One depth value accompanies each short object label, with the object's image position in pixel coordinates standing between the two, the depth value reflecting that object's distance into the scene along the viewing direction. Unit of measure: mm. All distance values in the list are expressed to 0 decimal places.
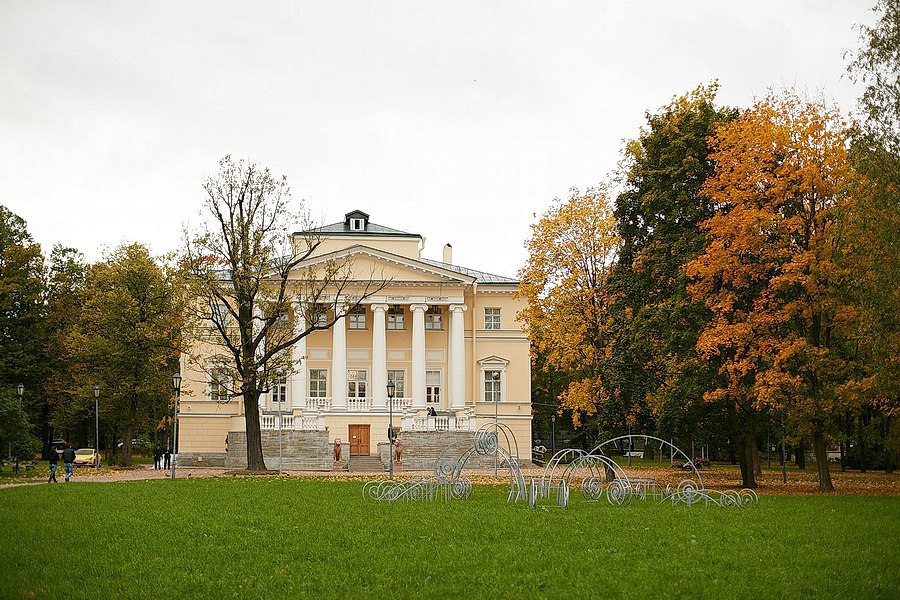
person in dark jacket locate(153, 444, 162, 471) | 48469
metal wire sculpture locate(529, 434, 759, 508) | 21703
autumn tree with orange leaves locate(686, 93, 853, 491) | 28266
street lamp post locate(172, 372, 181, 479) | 35972
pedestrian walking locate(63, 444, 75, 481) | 33612
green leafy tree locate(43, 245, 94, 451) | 56531
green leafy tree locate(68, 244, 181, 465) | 50625
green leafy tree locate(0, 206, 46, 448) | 56375
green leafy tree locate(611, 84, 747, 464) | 30719
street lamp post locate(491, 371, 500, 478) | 57781
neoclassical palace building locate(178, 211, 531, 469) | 48250
